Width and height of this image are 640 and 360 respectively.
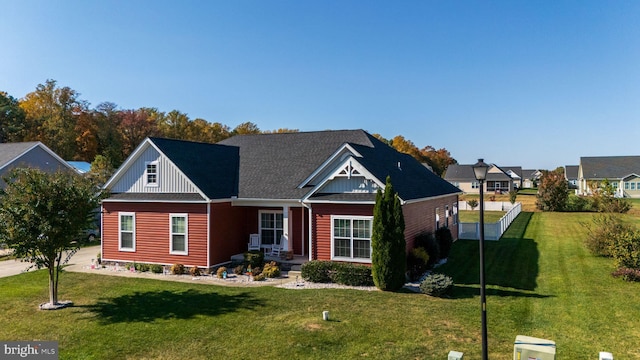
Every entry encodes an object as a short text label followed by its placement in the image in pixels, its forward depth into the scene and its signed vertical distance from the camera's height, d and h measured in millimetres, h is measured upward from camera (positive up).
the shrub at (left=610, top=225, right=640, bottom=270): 16719 -2529
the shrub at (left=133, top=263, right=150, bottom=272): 19203 -3529
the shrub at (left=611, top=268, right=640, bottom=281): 15898 -3321
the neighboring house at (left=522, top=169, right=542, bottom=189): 121300 +3936
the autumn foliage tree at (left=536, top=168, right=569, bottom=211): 46875 -311
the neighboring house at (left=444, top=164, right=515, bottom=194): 84875 +2284
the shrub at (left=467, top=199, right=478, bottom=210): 48062 -1563
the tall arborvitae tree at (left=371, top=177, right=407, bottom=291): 14906 -1919
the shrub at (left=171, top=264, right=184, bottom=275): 18359 -3469
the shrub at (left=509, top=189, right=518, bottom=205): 50981 -815
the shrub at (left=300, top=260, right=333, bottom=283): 16375 -3199
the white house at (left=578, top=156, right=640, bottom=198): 69938 +3229
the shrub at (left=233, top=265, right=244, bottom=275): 18094 -3470
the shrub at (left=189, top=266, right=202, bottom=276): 18000 -3498
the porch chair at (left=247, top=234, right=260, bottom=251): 20125 -2524
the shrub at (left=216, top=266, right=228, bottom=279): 17609 -3470
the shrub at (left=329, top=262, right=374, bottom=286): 15781 -3256
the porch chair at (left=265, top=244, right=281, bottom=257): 19672 -2870
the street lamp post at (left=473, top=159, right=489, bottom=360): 8039 -1059
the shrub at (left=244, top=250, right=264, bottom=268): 18188 -2997
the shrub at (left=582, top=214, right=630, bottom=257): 20109 -2343
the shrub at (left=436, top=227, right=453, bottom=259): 21516 -2692
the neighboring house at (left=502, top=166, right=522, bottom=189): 109950 +4808
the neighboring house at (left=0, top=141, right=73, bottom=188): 30094 +2882
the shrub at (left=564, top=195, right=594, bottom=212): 47125 -1730
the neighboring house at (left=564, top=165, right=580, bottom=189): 98838 +3991
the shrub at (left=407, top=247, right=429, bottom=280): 16875 -2986
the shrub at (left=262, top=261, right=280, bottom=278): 17438 -3398
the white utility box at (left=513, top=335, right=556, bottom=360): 7645 -3029
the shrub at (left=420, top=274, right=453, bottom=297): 13969 -3259
